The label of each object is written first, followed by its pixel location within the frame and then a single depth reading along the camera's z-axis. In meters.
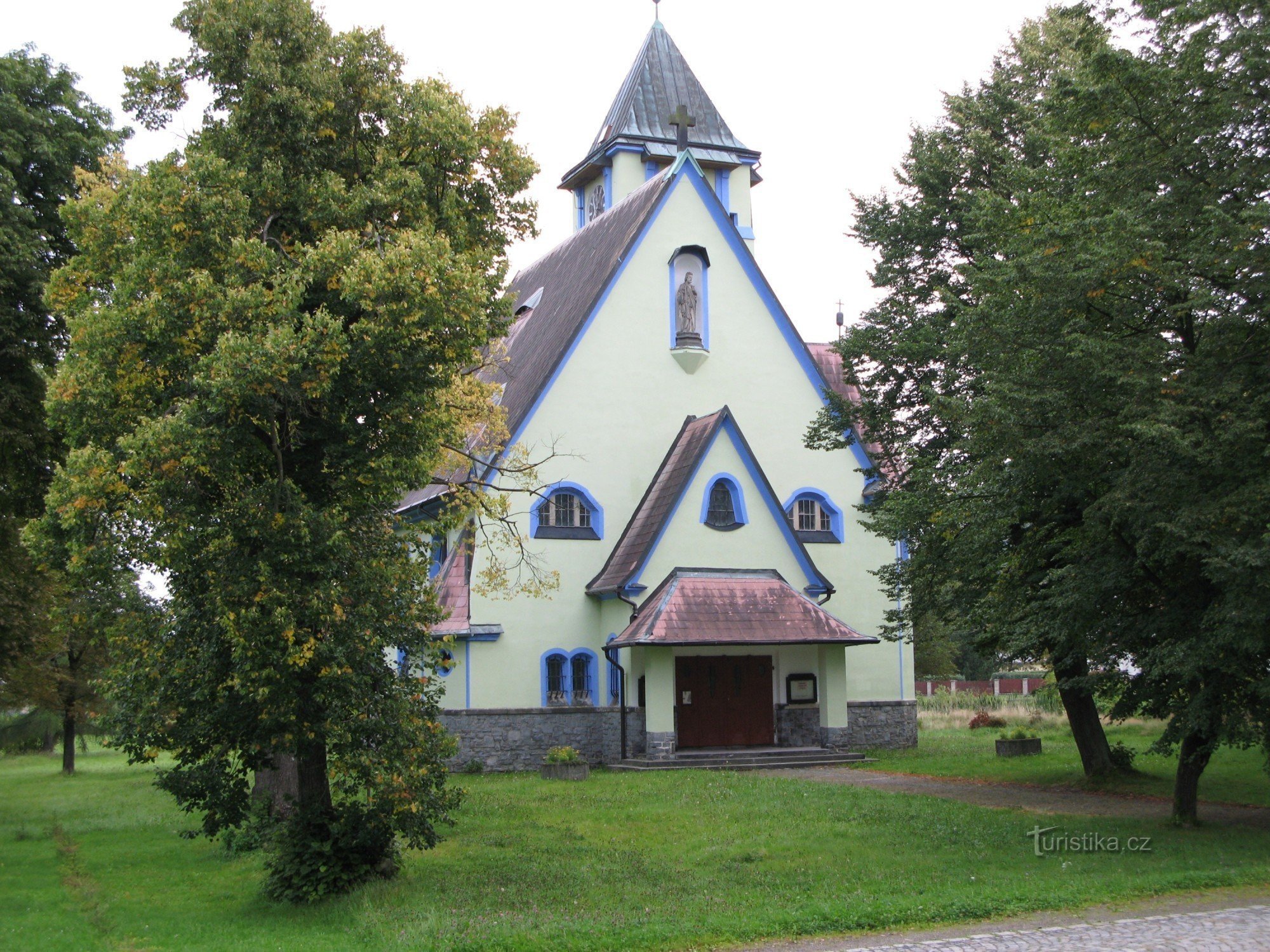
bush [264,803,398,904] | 12.50
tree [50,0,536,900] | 11.75
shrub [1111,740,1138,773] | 20.69
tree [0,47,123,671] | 18.41
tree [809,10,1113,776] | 14.23
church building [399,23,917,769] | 26.27
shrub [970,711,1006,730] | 34.09
